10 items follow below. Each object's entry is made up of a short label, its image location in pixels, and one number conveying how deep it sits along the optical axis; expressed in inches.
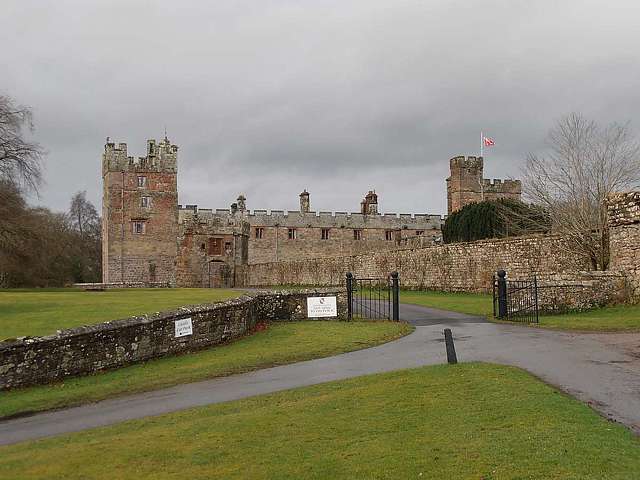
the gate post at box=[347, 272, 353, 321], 829.8
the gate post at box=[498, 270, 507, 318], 753.6
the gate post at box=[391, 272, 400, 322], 788.6
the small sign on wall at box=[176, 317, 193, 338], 642.8
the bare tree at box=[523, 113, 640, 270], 943.7
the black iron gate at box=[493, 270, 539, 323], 746.4
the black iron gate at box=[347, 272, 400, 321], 800.3
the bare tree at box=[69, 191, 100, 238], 3292.3
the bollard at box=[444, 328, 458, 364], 444.5
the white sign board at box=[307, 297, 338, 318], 846.5
